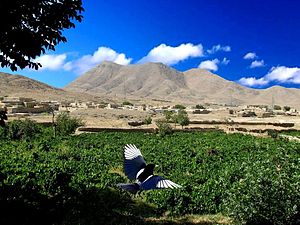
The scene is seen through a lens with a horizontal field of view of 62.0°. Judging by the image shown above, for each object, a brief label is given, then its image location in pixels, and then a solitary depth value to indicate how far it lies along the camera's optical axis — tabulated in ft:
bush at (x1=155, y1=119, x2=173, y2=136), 131.78
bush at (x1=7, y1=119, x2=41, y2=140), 111.19
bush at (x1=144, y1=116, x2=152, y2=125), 166.76
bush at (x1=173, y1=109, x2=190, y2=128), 157.36
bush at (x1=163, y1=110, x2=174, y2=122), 171.02
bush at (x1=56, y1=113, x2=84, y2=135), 119.01
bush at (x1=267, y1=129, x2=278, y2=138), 125.90
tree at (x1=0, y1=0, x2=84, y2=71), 22.00
